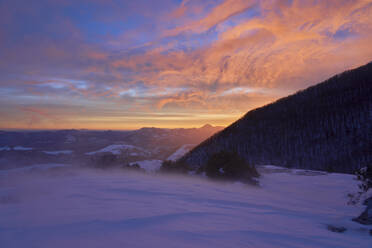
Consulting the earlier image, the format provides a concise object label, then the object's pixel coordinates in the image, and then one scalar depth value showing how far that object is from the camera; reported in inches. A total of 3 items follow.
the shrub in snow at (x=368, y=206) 170.2
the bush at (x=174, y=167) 507.2
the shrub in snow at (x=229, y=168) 394.3
